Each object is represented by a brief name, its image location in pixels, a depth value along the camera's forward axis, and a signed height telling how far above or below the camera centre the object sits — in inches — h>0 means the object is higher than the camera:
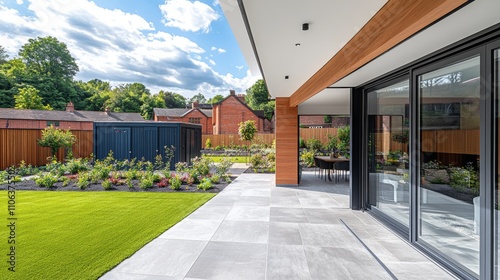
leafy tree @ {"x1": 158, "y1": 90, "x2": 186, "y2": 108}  2038.6 +351.2
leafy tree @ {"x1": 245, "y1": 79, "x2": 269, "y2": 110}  1577.3 +290.5
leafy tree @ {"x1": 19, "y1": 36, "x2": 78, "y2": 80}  1483.8 +515.3
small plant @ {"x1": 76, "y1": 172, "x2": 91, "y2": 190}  258.2 -43.8
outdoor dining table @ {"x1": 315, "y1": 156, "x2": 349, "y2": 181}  301.8 -24.0
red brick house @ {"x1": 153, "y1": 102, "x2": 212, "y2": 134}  1253.1 +128.2
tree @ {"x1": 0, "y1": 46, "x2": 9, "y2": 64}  1413.1 +495.2
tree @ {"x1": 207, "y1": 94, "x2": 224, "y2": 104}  2241.6 +394.0
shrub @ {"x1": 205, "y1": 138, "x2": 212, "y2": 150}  823.1 -12.1
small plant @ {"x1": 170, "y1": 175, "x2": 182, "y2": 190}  256.4 -45.5
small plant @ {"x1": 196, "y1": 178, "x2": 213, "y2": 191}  258.2 -47.6
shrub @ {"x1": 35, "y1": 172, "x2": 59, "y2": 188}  260.5 -43.2
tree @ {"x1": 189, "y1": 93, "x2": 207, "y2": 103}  2800.2 +494.1
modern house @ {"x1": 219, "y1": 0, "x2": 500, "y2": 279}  80.0 +24.2
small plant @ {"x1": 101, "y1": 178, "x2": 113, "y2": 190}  257.6 -46.8
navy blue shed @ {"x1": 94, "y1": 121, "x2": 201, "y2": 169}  391.5 +2.1
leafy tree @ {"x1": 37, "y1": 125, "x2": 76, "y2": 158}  401.4 +2.0
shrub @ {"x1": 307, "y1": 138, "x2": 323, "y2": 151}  567.4 -10.6
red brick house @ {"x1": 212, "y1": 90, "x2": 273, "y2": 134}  1098.1 +118.2
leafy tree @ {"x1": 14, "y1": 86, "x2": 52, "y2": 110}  1062.1 +179.6
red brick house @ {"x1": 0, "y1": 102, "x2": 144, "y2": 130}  884.0 +89.9
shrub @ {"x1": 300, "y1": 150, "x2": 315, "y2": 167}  432.8 -31.5
